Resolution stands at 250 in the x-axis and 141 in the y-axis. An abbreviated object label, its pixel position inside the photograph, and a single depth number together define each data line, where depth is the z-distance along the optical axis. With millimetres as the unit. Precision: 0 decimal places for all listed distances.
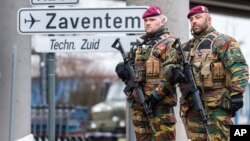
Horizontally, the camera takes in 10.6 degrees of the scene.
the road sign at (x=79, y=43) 14210
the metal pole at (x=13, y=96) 13788
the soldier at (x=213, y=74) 11778
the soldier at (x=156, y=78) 12532
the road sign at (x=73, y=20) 14318
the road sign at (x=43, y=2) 14135
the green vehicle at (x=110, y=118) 45210
